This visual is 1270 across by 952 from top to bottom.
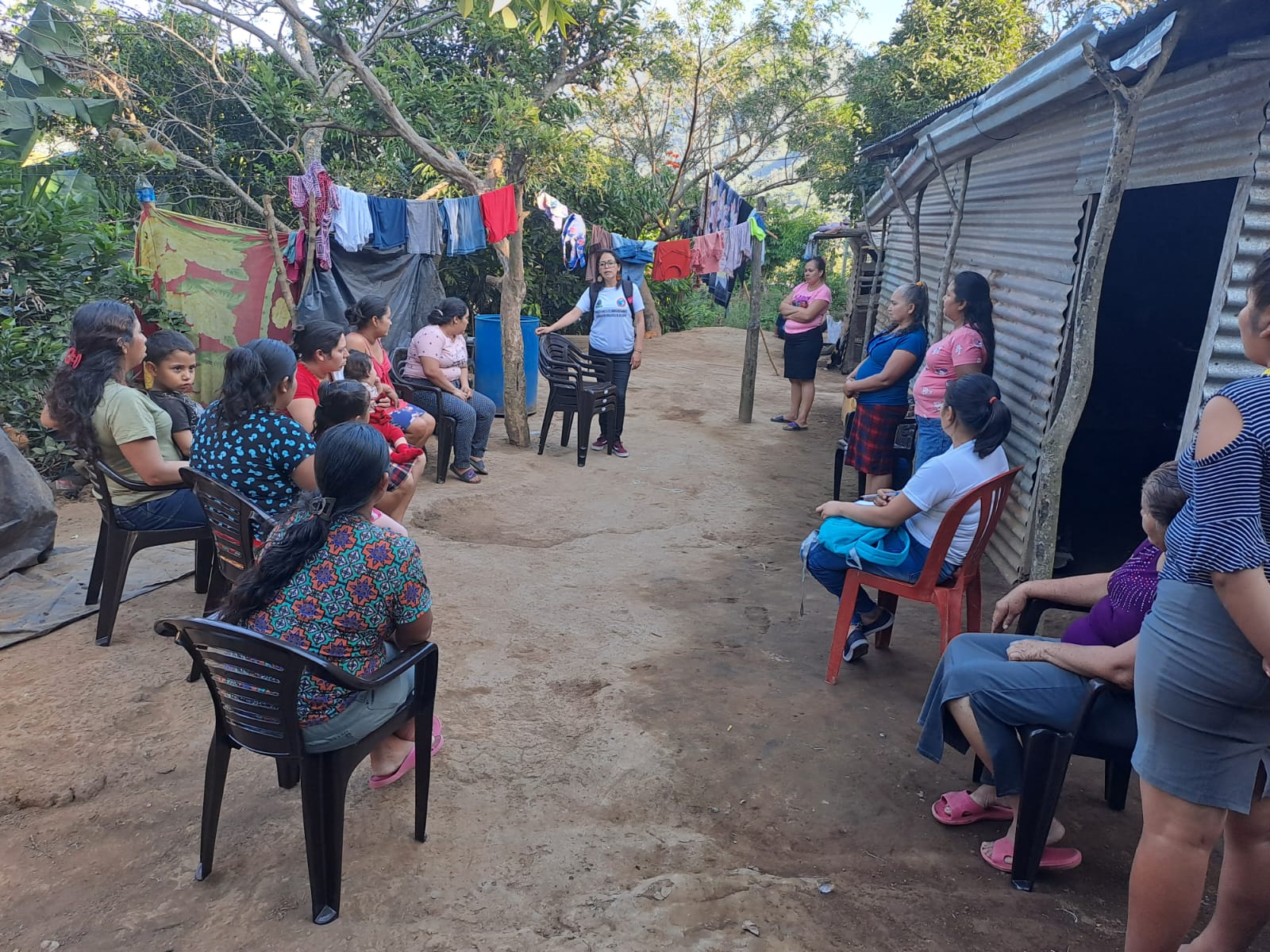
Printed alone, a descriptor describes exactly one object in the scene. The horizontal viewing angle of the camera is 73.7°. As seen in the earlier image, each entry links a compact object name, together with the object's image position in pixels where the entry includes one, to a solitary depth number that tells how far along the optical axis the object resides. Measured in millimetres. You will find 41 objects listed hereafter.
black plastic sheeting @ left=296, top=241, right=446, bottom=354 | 7621
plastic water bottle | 6551
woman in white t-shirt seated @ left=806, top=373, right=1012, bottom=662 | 3191
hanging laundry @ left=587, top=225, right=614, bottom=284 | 9477
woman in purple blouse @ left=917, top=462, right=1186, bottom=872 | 2229
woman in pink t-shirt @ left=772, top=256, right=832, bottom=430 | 7684
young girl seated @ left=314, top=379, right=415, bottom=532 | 3504
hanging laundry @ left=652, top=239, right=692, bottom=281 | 9398
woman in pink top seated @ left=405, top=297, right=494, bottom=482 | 6137
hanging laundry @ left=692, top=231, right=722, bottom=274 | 9031
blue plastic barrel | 7727
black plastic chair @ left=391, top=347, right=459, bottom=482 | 6168
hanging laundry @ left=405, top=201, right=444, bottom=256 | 7883
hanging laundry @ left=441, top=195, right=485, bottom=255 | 7770
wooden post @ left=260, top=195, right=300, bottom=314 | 6957
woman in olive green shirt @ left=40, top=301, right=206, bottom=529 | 3430
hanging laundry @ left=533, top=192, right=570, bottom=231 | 8500
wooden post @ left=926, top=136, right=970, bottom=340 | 5742
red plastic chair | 3158
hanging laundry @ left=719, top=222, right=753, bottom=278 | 8625
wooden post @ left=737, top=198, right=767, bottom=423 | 8453
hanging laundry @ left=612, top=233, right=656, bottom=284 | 10148
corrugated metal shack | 3488
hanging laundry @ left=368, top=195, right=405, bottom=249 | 7805
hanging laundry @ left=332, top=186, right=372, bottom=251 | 7496
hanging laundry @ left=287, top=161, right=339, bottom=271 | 7098
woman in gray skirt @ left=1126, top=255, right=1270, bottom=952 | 1561
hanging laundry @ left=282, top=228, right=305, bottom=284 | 7379
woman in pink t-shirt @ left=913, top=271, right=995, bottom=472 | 4512
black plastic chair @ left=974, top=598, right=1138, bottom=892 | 2211
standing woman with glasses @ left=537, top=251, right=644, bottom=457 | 6848
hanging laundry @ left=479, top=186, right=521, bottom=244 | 7094
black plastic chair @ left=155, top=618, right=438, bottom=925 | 1999
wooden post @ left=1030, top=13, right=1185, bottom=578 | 3098
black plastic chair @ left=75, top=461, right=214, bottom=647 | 3516
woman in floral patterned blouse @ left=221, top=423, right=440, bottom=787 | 2135
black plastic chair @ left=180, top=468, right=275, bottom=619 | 3035
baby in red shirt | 4422
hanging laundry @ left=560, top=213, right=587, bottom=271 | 8977
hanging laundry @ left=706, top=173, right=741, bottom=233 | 8812
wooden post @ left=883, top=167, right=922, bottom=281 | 6730
